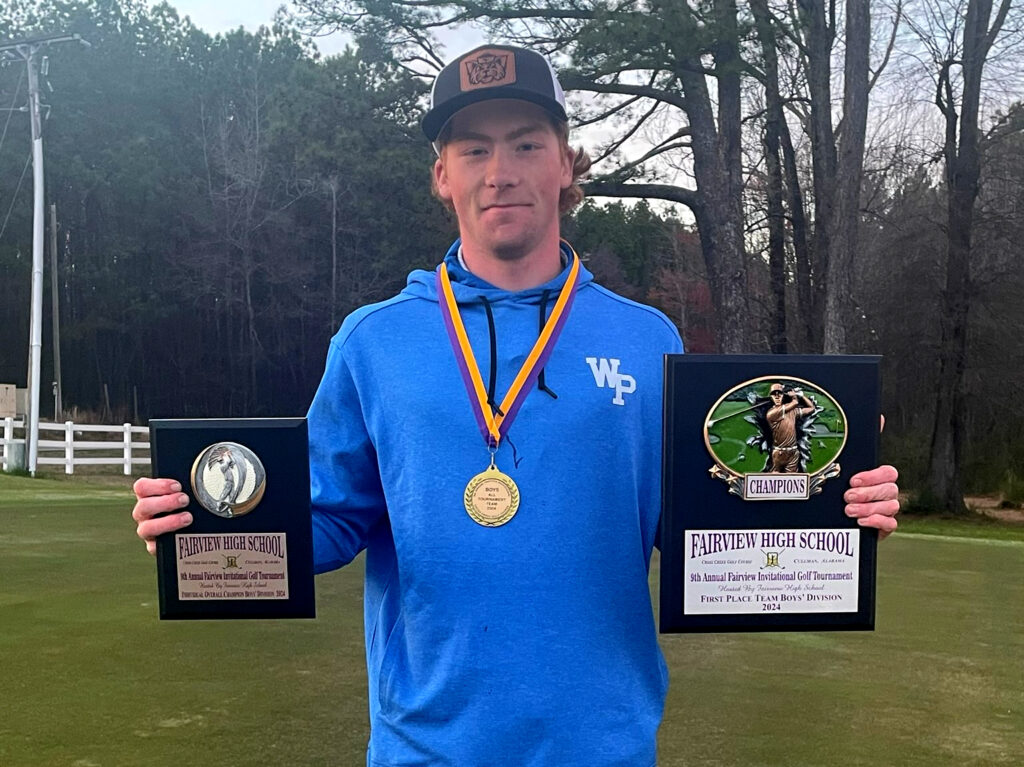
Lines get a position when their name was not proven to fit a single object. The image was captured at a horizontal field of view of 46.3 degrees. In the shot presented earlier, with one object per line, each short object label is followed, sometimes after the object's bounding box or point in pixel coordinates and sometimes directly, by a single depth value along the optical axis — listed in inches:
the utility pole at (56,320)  1069.6
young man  60.4
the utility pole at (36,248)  619.5
